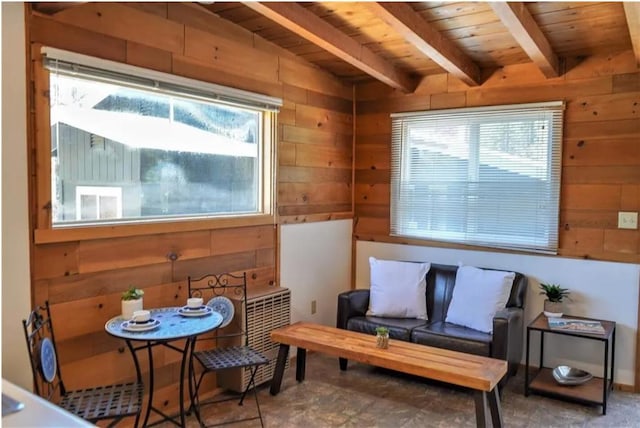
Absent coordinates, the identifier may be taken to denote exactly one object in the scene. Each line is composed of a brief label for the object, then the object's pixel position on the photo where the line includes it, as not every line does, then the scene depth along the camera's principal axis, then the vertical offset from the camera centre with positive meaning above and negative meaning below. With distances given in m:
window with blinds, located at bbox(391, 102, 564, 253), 3.92 +0.11
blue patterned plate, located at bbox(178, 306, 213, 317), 2.88 -0.73
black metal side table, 3.31 -1.36
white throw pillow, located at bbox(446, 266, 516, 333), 3.69 -0.81
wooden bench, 2.75 -1.01
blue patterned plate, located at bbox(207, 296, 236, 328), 3.26 -0.78
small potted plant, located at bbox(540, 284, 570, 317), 3.76 -0.83
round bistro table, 2.51 -0.75
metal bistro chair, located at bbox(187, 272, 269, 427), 3.01 -1.02
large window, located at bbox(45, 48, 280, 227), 2.70 +0.24
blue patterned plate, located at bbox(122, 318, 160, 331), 2.57 -0.73
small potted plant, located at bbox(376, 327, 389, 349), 3.18 -0.95
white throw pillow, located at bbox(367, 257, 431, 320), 4.03 -0.83
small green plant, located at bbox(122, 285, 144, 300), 2.81 -0.61
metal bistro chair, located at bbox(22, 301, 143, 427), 2.21 -1.03
